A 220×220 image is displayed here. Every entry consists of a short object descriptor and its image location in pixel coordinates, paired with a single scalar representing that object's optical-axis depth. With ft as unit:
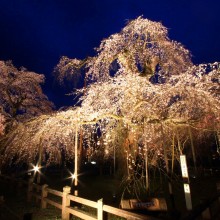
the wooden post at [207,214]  15.08
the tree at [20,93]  49.78
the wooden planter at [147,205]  19.66
